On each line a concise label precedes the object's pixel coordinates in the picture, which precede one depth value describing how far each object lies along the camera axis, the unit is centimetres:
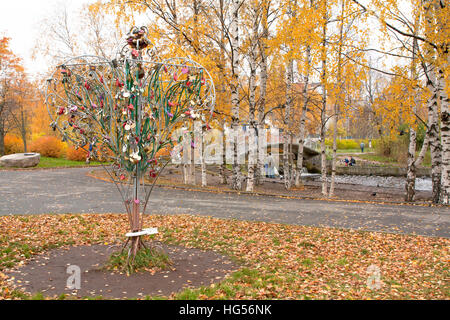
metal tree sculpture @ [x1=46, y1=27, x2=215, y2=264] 565
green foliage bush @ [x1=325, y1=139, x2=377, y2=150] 5178
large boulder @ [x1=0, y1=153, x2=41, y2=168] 2248
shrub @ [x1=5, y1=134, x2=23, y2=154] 2916
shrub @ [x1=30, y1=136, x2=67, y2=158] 2881
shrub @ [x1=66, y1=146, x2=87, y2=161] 2831
